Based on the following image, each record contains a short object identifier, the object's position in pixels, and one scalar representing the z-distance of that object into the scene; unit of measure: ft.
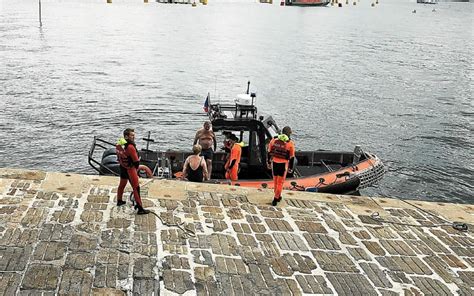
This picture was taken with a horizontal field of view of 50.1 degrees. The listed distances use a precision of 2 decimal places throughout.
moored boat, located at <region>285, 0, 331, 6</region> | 488.02
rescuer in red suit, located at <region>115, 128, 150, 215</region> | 24.37
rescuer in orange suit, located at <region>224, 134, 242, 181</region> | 35.24
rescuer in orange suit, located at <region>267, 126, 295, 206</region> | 27.73
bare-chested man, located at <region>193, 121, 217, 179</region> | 35.35
